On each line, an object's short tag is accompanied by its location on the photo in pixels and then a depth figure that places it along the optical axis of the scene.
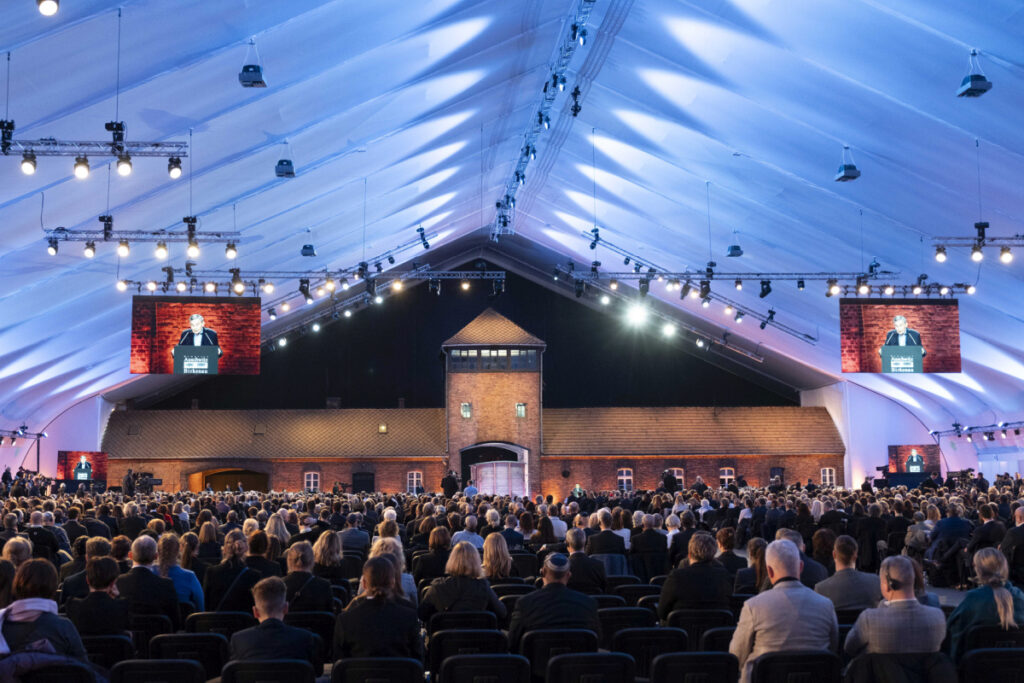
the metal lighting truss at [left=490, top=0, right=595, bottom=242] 19.34
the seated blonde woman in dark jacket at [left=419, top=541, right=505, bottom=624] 8.20
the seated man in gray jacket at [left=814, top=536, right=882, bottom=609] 8.05
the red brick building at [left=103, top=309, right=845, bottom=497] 46.03
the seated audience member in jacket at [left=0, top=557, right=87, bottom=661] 6.10
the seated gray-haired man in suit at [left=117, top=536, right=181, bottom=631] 8.42
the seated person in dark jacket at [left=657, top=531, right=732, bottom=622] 8.39
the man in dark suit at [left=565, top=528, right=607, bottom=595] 10.15
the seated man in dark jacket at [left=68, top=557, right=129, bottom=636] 7.43
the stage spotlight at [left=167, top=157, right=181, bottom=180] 16.89
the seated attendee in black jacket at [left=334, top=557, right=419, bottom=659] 6.54
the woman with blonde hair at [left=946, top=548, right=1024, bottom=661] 7.02
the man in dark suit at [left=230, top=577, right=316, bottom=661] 5.99
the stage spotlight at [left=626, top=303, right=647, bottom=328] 48.38
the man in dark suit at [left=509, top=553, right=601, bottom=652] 7.46
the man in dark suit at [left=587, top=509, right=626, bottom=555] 13.08
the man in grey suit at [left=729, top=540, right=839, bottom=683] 6.16
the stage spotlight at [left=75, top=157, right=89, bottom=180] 16.22
